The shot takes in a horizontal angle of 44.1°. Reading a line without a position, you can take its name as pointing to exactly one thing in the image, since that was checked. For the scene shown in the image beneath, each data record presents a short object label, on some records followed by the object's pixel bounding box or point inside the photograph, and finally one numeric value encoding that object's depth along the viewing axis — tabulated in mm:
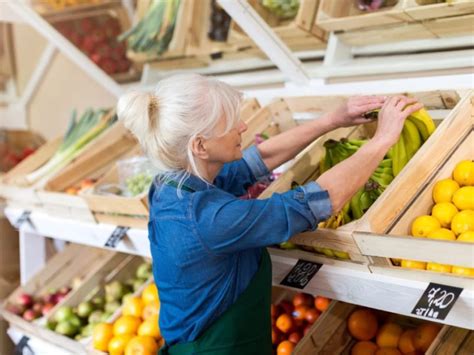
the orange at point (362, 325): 2027
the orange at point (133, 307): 2465
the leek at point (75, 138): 3318
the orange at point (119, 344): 2254
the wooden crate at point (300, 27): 2512
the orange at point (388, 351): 1946
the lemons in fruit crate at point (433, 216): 1380
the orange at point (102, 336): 2342
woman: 1496
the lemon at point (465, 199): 1608
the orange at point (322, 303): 2218
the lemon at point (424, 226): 1586
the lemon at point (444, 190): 1652
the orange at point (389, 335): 1990
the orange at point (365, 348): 1994
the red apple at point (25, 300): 3236
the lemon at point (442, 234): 1535
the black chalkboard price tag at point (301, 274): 1732
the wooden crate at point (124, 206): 2297
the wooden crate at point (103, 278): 2949
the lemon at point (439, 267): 1437
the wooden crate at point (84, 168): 2812
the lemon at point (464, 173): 1676
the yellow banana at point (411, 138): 1763
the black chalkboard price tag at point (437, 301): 1365
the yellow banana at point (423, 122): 1734
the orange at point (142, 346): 2154
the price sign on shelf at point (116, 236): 2410
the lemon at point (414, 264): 1484
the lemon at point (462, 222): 1539
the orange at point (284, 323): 2215
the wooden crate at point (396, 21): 2074
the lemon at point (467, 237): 1452
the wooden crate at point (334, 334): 1914
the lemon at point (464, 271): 1371
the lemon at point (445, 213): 1604
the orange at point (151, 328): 2264
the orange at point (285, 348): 2020
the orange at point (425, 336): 1899
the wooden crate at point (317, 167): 1581
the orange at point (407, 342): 1941
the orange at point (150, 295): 2465
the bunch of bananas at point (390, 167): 1746
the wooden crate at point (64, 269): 3312
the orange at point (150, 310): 2391
